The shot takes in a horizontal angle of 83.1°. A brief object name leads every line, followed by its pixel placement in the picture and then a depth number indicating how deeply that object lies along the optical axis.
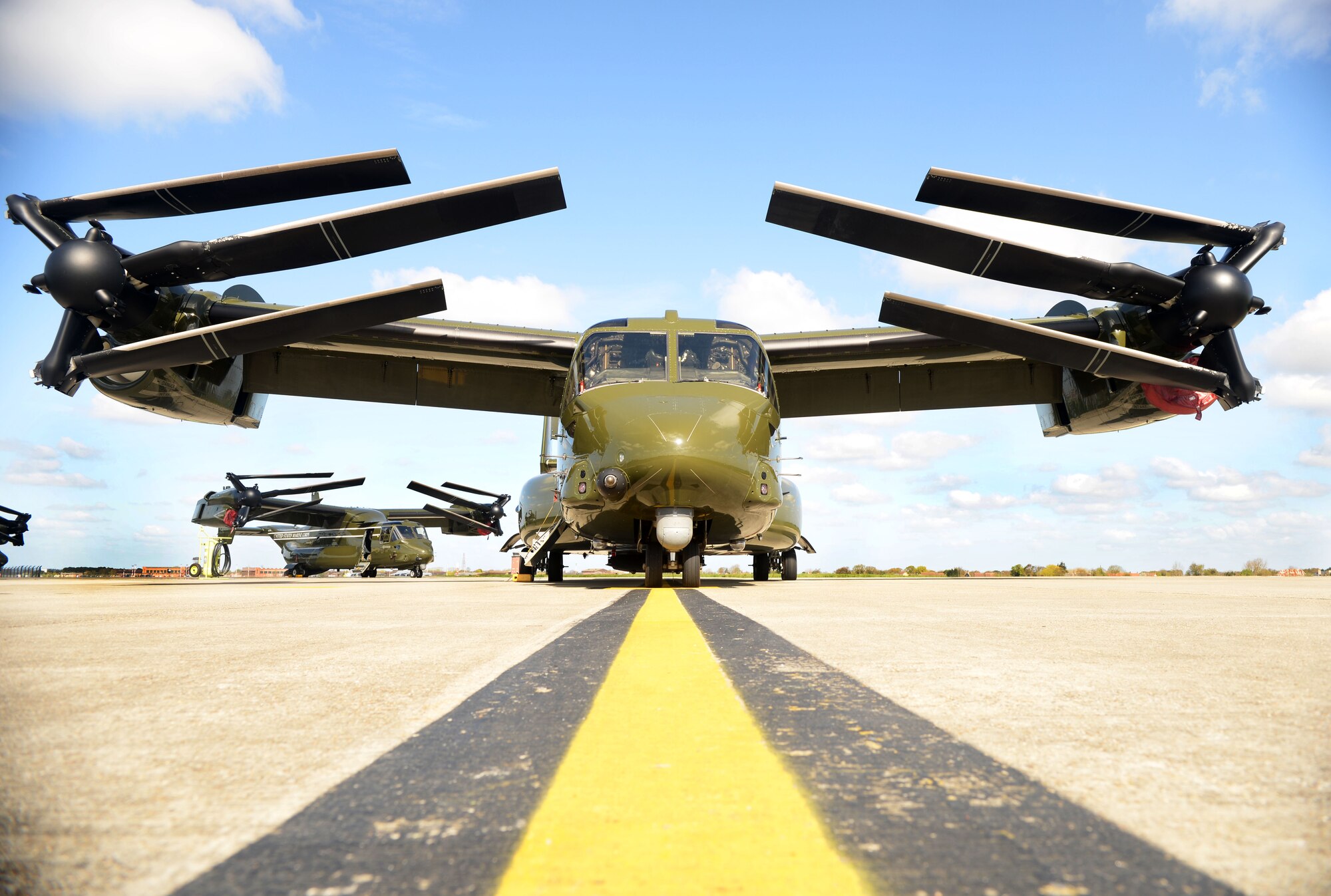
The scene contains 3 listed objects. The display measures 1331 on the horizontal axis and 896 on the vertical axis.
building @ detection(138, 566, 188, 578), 42.69
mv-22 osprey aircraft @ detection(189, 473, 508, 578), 27.16
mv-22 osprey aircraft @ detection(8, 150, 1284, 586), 7.98
